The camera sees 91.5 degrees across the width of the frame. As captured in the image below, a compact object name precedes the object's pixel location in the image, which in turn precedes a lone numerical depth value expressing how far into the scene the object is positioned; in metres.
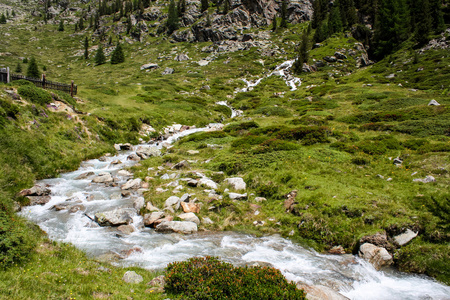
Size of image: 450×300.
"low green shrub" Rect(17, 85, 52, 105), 21.08
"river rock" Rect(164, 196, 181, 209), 12.19
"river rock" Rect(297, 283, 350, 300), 6.34
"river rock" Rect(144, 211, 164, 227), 10.83
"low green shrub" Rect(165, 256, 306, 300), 5.70
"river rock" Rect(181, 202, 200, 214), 11.71
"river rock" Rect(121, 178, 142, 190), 14.96
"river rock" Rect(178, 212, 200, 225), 11.02
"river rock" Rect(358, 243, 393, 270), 8.15
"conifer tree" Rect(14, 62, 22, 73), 72.32
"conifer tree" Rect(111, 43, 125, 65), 105.31
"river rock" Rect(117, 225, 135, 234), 10.30
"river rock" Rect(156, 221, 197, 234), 10.42
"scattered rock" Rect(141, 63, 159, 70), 92.18
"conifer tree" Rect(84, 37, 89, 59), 119.31
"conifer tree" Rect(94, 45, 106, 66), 106.11
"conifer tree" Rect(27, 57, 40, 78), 61.91
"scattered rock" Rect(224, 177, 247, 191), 14.13
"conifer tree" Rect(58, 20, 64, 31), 168.71
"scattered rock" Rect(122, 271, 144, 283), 6.60
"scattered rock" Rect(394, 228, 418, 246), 8.52
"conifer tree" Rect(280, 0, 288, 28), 136.66
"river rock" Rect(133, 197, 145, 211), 12.32
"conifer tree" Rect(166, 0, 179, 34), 140.50
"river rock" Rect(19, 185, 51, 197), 12.47
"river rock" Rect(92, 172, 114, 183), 16.08
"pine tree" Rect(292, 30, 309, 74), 81.19
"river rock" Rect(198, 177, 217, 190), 14.27
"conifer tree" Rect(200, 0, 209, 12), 158.88
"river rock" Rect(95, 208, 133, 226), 10.77
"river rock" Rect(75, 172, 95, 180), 16.62
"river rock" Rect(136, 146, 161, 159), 22.89
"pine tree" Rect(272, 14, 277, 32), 132.38
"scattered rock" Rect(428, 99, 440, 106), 27.56
